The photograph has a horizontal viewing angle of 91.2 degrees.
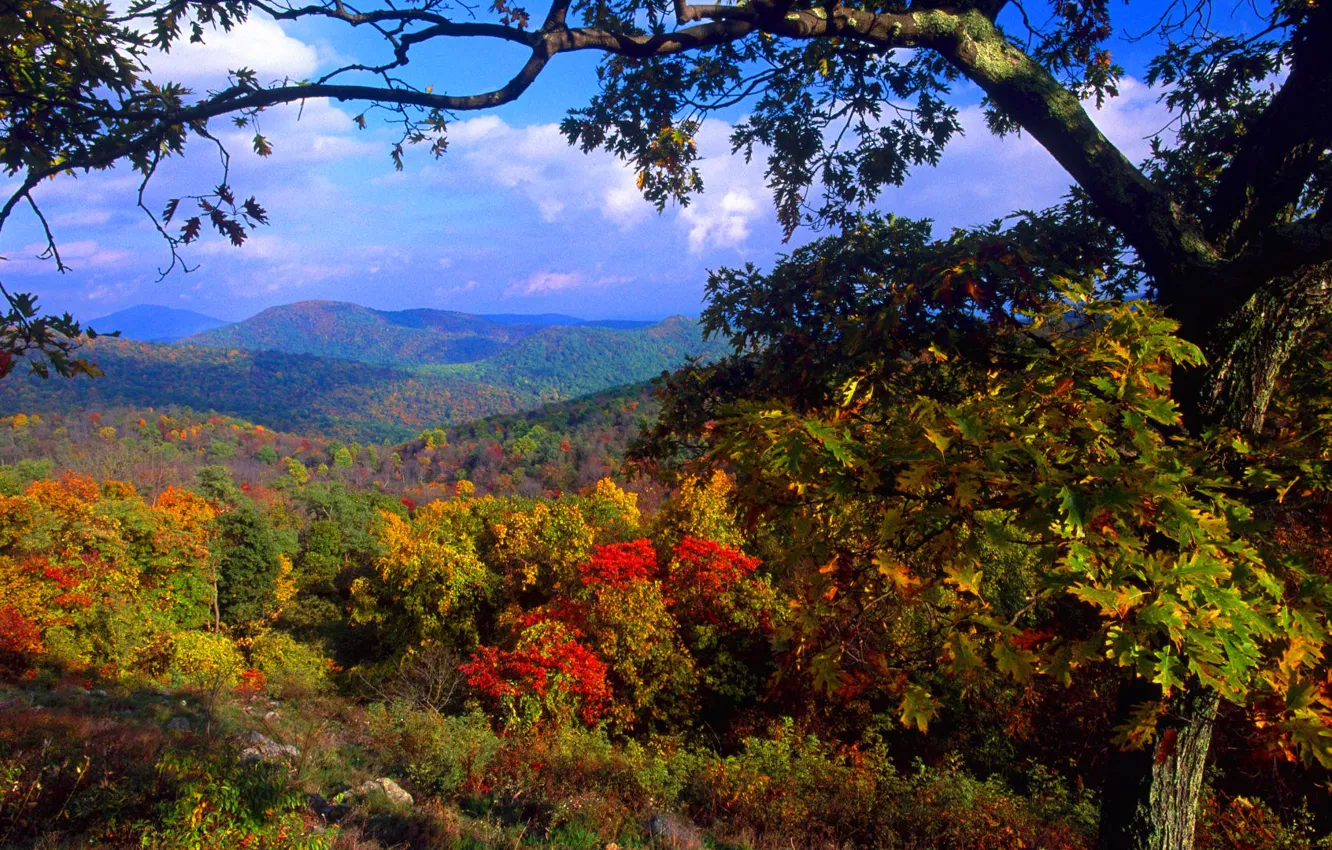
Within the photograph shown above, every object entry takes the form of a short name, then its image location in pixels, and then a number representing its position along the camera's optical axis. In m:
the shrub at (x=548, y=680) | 11.02
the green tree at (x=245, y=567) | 22.47
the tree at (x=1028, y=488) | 1.85
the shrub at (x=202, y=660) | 16.11
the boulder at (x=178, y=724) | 9.12
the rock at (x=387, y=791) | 6.91
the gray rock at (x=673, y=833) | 5.82
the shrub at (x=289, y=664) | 17.06
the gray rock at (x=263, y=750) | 7.00
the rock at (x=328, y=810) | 5.99
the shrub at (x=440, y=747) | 7.75
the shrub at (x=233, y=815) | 4.05
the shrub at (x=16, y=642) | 14.98
